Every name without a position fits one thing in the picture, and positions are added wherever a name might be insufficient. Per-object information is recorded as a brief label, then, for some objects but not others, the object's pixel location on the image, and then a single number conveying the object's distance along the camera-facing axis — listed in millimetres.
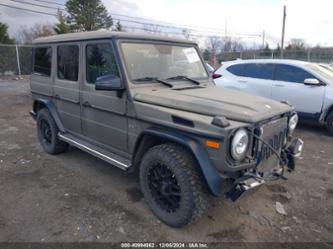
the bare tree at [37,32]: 37406
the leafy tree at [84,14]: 29344
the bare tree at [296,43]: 41588
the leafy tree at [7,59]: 19531
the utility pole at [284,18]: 26670
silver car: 6402
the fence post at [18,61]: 19812
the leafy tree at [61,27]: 27125
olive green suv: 2555
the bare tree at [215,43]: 43009
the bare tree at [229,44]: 42062
